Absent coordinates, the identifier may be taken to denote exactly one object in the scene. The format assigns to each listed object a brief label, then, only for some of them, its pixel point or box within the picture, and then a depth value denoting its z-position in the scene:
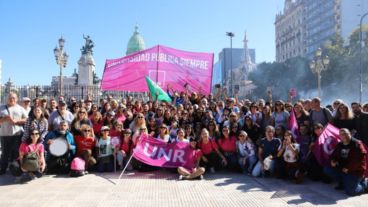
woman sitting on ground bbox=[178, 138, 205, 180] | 8.59
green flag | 13.37
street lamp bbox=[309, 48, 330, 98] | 25.99
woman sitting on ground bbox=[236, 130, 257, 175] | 9.22
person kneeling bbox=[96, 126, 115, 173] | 9.28
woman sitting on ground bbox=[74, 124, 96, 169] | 9.12
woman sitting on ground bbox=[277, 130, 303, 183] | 8.32
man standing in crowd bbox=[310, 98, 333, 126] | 8.93
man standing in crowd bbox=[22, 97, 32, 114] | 9.26
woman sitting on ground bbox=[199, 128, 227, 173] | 9.32
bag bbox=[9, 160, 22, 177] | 8.12
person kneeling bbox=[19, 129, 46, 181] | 8.06
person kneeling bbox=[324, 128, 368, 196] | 7.07
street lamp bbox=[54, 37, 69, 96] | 26.05
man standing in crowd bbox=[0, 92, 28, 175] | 8.66
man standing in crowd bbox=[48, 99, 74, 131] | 9.26
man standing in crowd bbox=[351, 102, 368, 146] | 8.08
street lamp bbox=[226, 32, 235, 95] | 46.88
